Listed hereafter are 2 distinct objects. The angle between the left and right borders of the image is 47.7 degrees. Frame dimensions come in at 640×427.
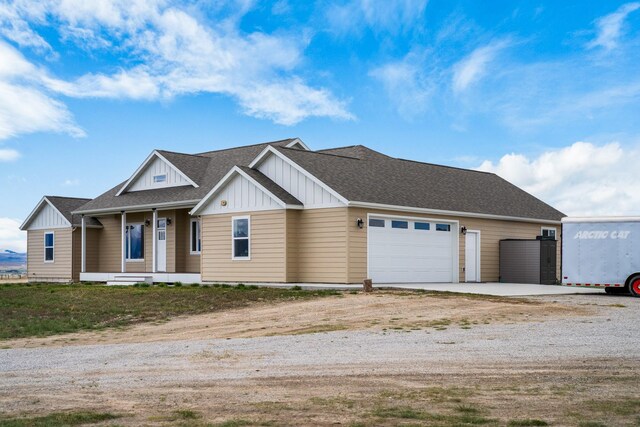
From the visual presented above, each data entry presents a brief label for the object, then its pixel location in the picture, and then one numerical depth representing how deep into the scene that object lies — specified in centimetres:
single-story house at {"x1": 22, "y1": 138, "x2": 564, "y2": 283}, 2534
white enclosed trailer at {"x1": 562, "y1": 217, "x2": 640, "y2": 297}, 2400
